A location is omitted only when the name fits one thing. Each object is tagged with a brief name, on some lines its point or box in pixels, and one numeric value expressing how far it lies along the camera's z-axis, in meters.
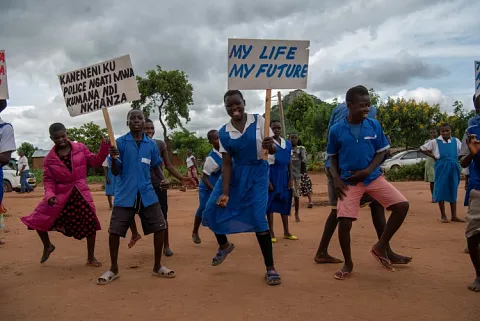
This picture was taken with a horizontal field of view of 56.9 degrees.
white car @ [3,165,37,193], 19.70
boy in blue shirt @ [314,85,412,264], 4.88
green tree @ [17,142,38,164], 63.04
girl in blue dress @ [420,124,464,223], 8.10
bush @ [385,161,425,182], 19.92
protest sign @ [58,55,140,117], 4.97
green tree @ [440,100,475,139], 26.92
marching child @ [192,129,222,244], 6.38
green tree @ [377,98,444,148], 25.44
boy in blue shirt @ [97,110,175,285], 4.66
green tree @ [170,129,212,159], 45.94
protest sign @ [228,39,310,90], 4.79
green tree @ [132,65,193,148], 30.88
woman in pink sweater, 5.20
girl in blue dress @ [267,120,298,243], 6.64
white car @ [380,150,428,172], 22.19
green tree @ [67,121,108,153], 39.57
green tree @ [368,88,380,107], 26.89
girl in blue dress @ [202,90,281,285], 4.48
